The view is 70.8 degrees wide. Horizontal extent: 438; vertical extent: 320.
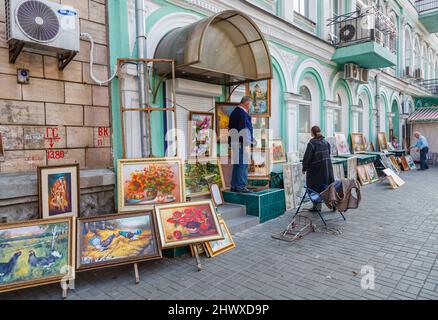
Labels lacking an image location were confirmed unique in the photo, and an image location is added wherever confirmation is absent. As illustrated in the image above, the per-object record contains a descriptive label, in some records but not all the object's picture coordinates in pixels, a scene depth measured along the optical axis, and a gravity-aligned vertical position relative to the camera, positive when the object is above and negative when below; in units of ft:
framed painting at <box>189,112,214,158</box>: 19.01 +1.22
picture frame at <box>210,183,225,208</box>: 18.40 -2.51
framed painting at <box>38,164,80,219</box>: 12.25 -1.39
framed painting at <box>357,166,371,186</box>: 30.99 -2.63
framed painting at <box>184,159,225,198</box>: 18.16 -1.42
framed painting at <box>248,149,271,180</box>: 21.50 -0.80
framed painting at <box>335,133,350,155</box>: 34.25 +0.70
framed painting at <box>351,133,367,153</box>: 37.24 +0.85
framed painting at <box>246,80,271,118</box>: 21.83 +3.90
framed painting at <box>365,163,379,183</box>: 32.60 -2.46
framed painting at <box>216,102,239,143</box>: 20.51 +2.36
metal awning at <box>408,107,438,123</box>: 52.56 +5.85
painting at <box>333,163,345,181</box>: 27.66 -1.85
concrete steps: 16.52 -3.74
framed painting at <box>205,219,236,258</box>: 13.39 -4.14
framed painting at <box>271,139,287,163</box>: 25.20 -0.01
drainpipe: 15.47 +4.07
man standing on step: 18.38 +0.70
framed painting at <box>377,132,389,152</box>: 43.65 +1.18
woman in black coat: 18.61 -0.86
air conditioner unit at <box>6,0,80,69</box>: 11.21 +5.00
